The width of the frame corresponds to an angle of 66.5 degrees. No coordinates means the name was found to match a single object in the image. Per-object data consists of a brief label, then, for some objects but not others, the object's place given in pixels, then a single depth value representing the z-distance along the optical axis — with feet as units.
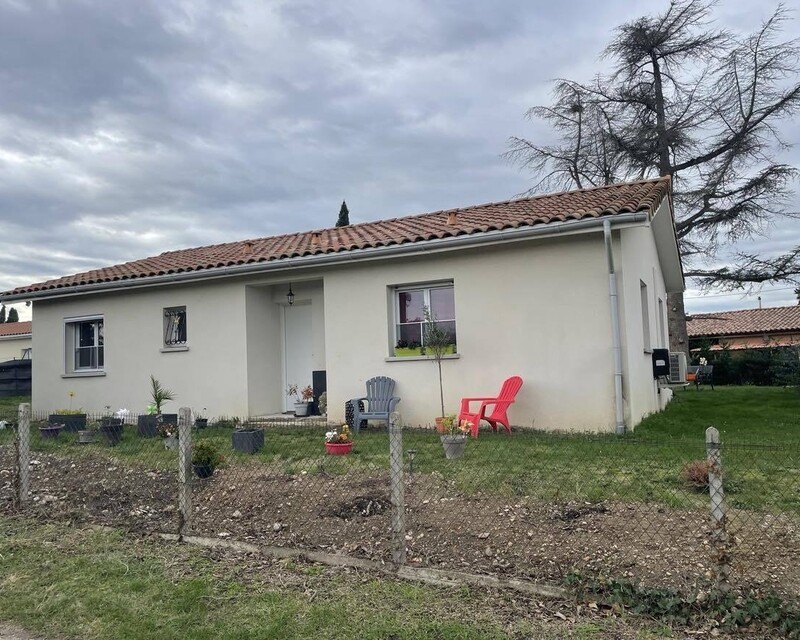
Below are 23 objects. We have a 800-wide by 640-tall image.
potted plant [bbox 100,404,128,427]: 30.95
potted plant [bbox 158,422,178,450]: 27.89
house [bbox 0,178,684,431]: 29.66
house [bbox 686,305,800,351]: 115.24
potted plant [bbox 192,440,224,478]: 21.30
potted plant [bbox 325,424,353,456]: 24.95
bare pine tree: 69.62
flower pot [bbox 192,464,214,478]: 21.36
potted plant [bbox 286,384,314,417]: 38.45
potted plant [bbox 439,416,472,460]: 23.13
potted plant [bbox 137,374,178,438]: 32.24
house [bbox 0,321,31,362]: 121.29
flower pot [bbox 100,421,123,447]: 29.91
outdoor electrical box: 36.91
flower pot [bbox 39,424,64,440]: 32.86
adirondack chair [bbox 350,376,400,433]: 33.24
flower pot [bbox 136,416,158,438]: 32.22
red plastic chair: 29.22
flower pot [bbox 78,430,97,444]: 30.62
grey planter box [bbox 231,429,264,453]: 26.30
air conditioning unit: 40.63
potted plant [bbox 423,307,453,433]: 31.42
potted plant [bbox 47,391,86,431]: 35.35
